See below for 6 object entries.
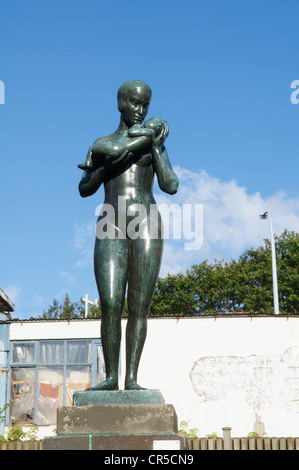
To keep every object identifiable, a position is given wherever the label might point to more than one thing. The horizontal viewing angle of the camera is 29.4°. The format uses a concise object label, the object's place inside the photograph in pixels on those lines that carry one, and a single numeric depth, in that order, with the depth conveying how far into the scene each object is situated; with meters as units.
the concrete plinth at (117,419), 4.02
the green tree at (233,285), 35.53
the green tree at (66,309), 46.66
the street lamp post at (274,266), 23.83
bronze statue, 4.59
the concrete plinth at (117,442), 3.93
